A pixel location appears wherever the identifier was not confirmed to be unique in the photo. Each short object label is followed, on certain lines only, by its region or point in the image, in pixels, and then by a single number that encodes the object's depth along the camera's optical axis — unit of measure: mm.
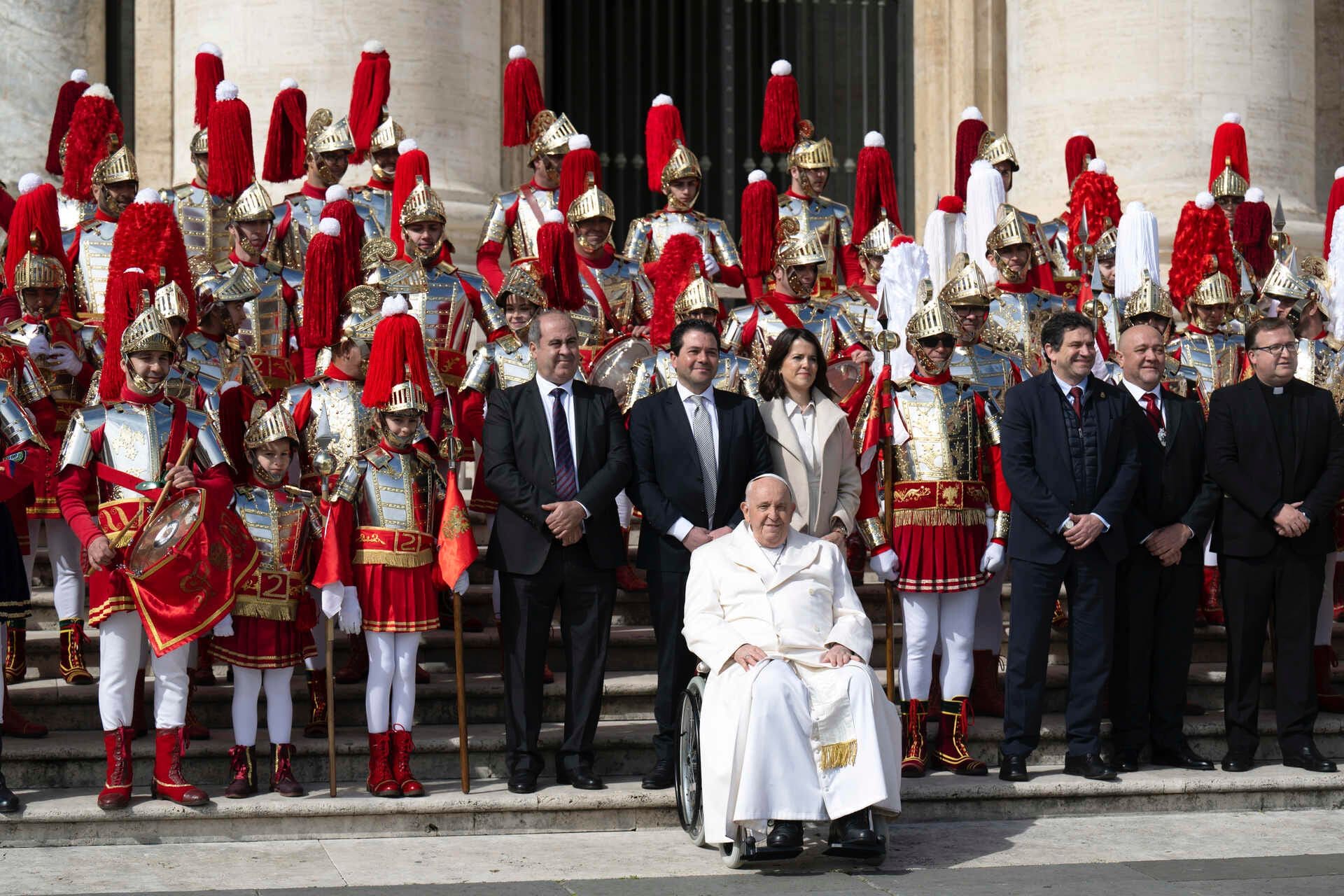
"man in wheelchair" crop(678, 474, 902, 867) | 6820
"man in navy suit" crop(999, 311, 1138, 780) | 8047
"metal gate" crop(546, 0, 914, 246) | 14500
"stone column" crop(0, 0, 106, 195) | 12844
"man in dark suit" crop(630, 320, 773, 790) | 7855
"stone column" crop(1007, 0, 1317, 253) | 12711
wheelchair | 6816
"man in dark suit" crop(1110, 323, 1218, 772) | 8266
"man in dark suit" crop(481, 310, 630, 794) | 7777
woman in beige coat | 8031
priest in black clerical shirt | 8250
